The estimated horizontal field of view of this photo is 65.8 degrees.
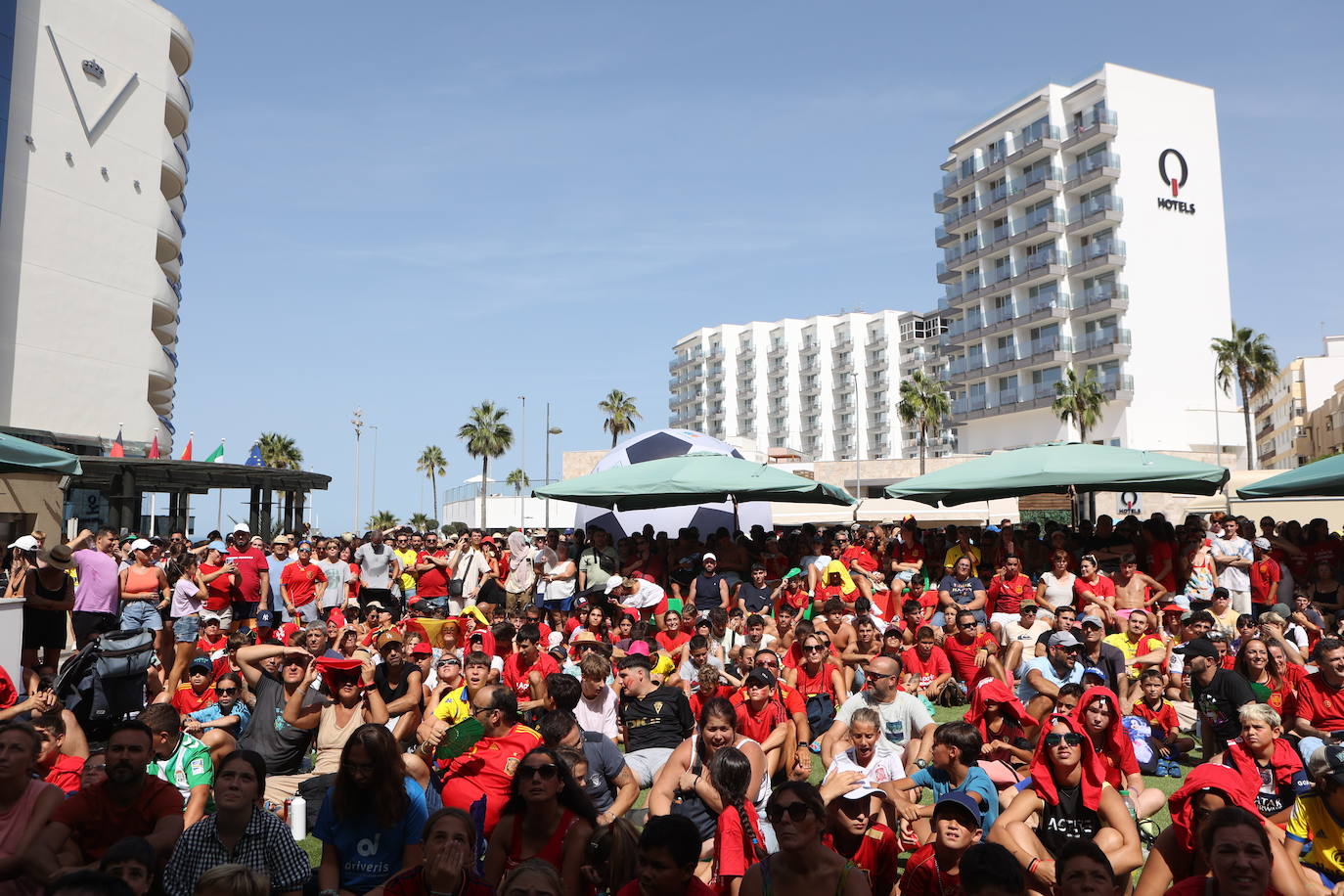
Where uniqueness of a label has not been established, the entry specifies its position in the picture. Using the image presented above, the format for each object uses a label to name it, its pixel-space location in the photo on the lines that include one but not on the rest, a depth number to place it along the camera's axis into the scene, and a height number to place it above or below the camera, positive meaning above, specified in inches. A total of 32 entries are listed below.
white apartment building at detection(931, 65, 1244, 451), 2556.6 +708.3
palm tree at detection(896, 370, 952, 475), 3016.7 +386.2
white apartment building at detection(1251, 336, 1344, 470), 3440.0 +463.3
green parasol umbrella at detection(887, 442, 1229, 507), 581.6 +34.2
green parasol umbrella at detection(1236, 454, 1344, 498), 558.9 +27.1
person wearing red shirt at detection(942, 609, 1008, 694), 442.9 -50.1
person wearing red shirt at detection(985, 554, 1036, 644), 534.9 -28.2
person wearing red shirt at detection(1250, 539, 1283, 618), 540.1 -25.6
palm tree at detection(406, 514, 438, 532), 3511.3 +66.3
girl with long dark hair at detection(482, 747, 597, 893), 208.4 -57.4
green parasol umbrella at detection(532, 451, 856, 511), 627.8 +32.8
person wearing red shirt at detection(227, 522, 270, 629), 566.9 -21.5
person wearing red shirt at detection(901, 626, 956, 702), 418.6 -52.6
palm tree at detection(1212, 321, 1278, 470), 2450.8 +408.5
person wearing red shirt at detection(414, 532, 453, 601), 633.6 -21.3
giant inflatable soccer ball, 898.7 +24.4
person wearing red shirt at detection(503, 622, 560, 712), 375.6 -47.0
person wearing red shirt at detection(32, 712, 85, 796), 240.8 -51.3
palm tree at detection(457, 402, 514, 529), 3358.8 +345.0
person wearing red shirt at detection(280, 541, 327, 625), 575.2 -24.5
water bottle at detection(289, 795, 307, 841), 281.8 -74.3
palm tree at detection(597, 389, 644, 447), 3927.2 +482.2
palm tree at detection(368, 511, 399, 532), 3355.8 +71.0
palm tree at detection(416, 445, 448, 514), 4067.4 +310.9
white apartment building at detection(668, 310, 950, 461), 4771.2 +783.1
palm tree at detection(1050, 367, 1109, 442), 2508.6 +322.3
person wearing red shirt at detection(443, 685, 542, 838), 251.3 -54.6
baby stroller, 348.5 -45.9
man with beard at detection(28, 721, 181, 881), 203.0 -52.5
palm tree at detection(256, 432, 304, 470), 3319.4 +293.0
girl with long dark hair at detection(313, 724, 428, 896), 204.5 -55.9
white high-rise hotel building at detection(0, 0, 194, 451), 1509.6 +521.0
